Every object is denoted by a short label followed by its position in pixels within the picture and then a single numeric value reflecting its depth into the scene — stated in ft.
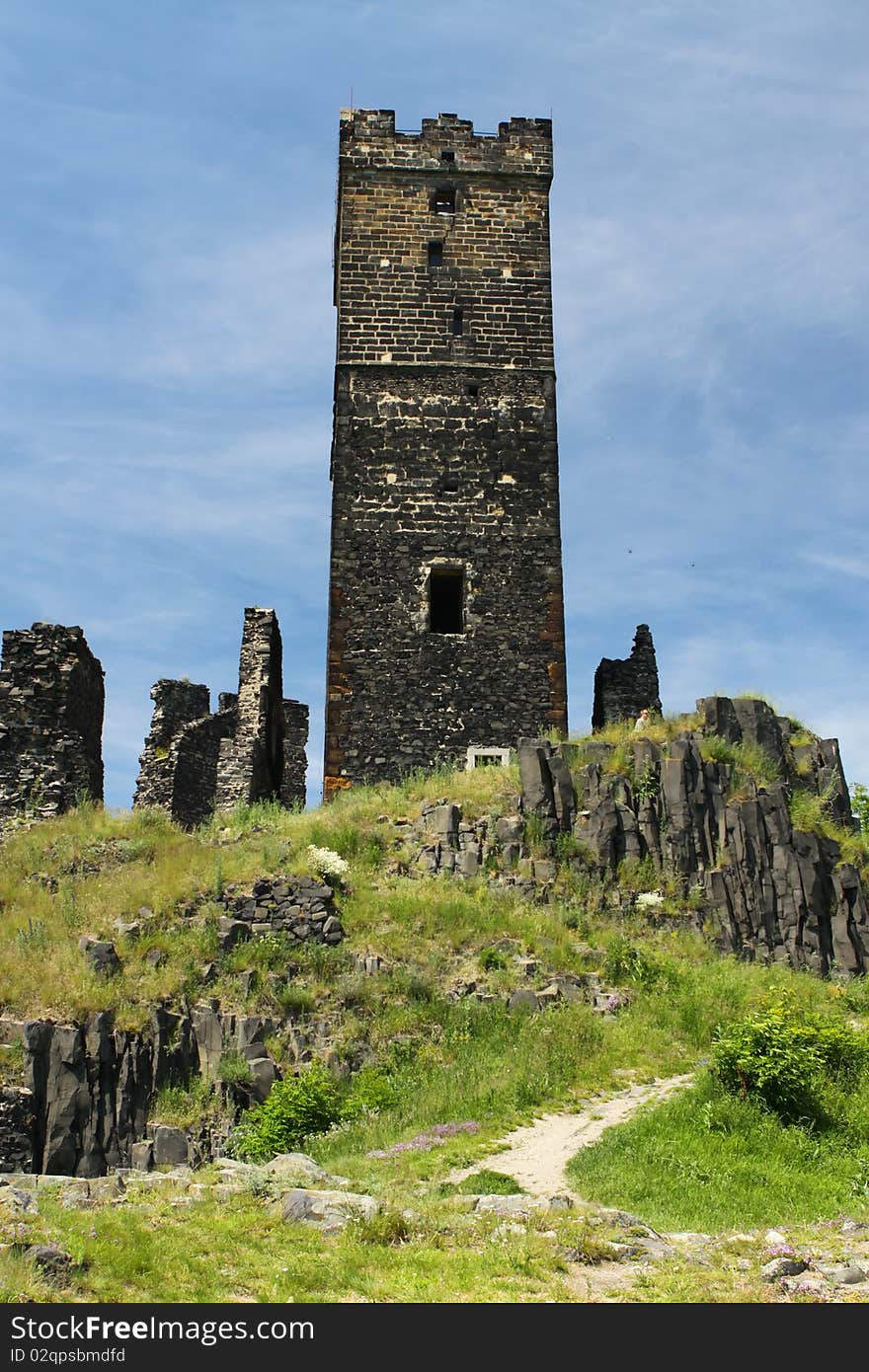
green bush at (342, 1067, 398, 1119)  44.21
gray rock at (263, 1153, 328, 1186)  34.63
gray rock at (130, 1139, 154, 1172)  42.54
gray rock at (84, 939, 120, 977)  48.93
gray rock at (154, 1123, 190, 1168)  43.09
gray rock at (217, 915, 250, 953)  51.93
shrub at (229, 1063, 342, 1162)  42.52
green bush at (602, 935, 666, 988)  52.47
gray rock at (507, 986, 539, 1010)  50.01
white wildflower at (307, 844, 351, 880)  56.29
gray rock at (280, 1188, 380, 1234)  30.32
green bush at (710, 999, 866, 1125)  40.42
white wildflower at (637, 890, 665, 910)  57.77
